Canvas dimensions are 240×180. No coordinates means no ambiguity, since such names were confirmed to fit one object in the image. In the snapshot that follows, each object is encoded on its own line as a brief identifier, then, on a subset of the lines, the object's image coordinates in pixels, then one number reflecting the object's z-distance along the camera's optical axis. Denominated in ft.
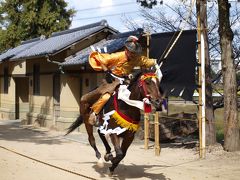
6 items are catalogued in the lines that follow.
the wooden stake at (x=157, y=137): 39.40
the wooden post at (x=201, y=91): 35.96
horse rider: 28.19
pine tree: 114.32
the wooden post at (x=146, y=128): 42.32
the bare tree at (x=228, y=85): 37.88
